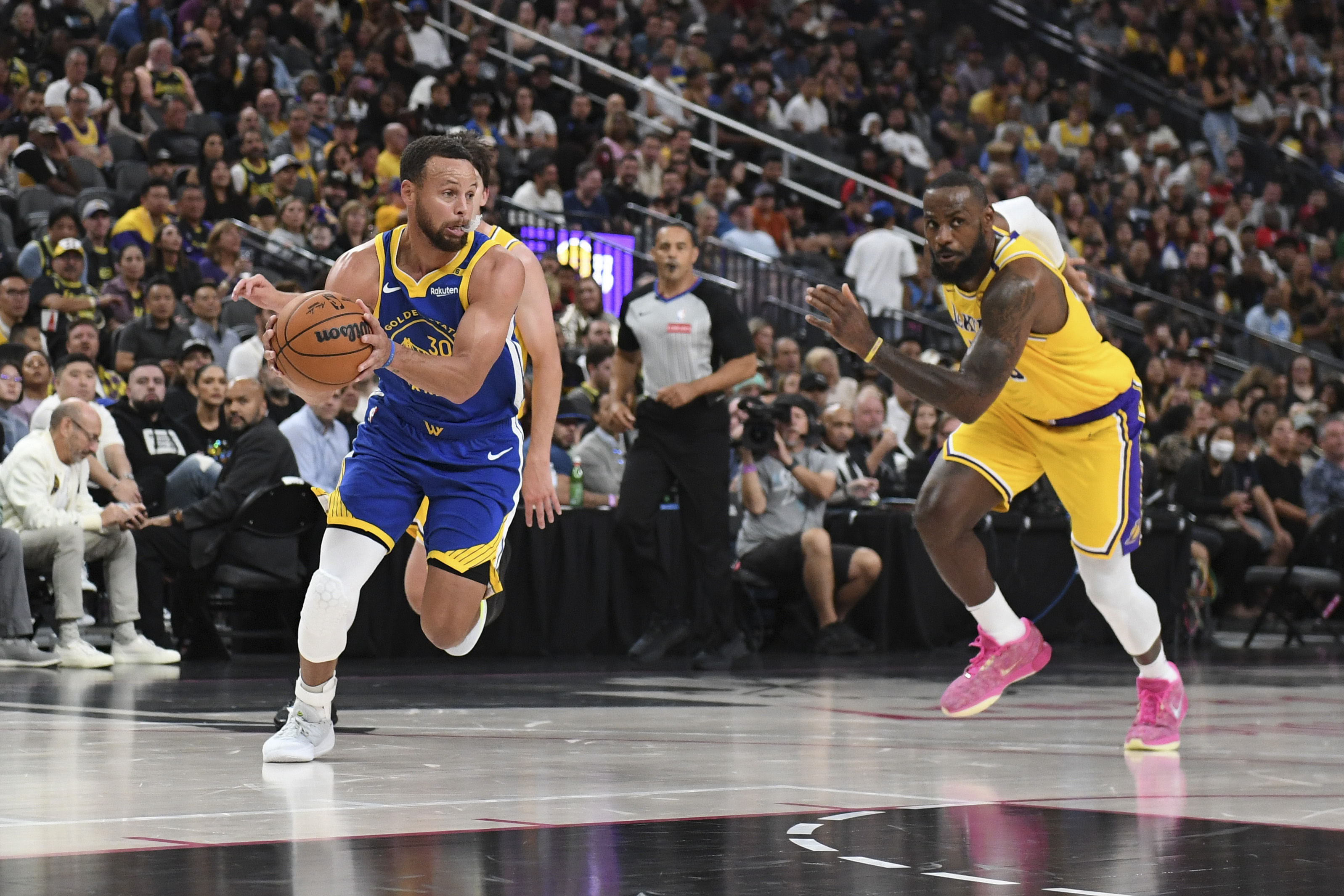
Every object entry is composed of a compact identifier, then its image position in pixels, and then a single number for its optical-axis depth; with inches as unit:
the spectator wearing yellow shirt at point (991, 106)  858.8
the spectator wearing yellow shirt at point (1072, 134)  845.8
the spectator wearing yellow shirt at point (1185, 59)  947.3
